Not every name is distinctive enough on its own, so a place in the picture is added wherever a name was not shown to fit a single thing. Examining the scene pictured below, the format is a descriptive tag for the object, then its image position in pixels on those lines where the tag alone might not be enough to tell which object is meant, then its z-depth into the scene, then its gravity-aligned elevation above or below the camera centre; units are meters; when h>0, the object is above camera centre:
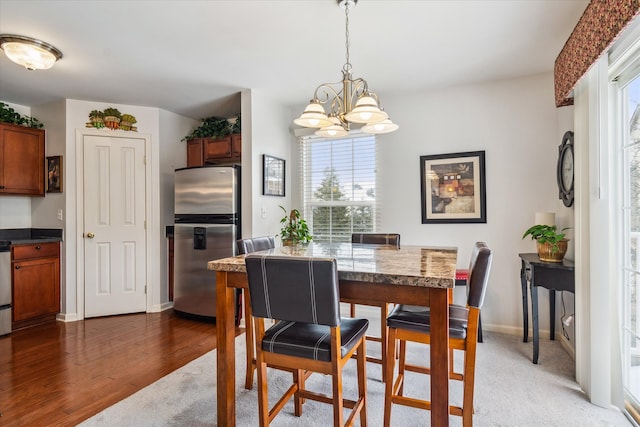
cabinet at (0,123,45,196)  3.62 +0.62
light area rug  1.92 -1.15
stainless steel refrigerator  3.61 -0.15
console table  2.46 -0.48
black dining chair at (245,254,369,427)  1.40 -0.45
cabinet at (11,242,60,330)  3.48 -0.71
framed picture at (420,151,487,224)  3.37 +0.26
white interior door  3.88 -0.11
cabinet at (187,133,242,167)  4.02 +0.79
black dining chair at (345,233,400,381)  2.33 -0.23
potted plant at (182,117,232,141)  4.17 +1.07
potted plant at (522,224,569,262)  2.56 -0.23
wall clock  2.76 +0.36
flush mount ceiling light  2.44 +1.22
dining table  1.41 -0.34
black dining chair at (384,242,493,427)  1.65 -0.60
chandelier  1.86 +0.58
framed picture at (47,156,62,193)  3.83 +0.48
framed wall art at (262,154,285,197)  3.70 +0.44
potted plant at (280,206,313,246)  3.60 -0.19
